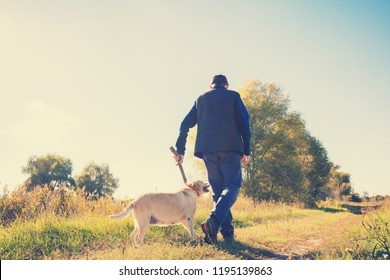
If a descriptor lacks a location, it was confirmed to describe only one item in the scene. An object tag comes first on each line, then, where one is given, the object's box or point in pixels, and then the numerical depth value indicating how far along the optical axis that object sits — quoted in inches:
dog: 213.0
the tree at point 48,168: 2321.6
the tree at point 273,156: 1134.4
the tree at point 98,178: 2413.9
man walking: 218.8
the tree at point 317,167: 1435.3
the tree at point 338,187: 1711.4
